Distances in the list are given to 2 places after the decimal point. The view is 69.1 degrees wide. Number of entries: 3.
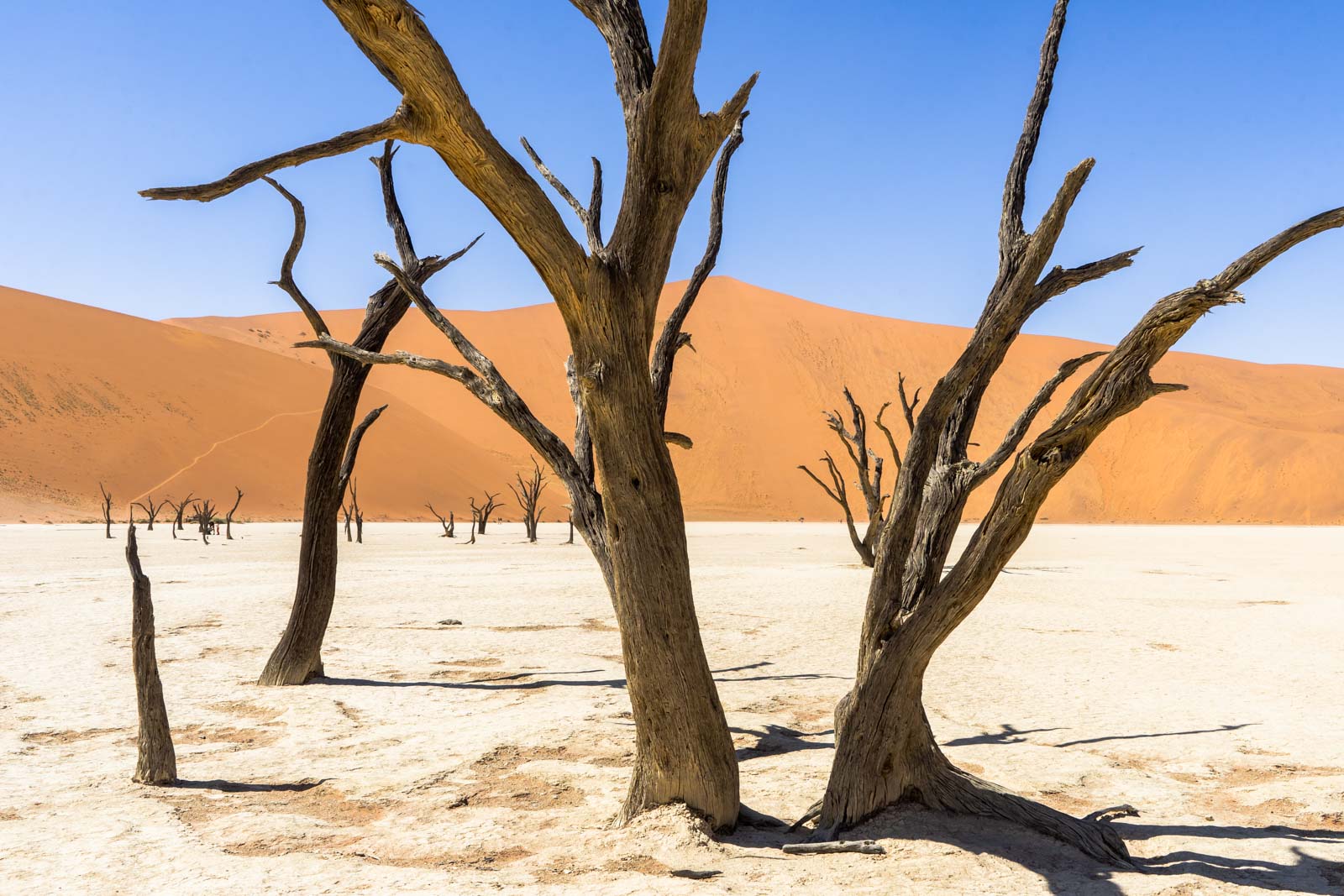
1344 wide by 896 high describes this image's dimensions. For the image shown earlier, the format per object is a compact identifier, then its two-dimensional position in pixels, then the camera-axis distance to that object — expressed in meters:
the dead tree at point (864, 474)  17.14
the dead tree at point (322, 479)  7.55
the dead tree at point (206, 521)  29.76
